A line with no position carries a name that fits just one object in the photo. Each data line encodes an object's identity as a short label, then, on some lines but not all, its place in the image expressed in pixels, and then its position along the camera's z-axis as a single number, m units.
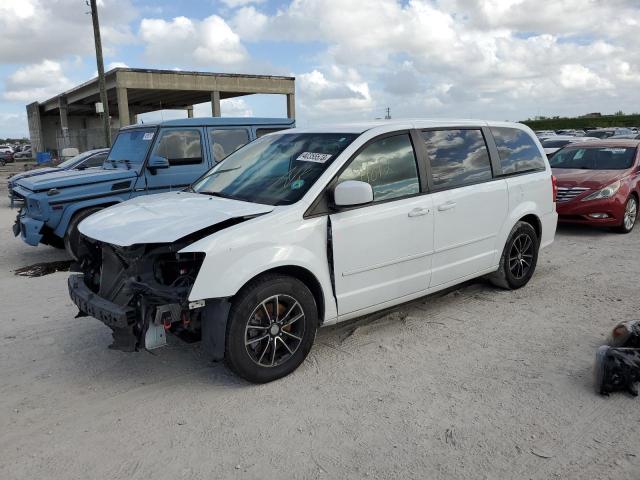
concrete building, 28.14
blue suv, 7.51
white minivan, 3.60
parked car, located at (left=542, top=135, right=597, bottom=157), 20.31
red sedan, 8.89
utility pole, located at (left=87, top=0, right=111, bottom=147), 19.44
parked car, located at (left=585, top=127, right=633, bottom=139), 26.88
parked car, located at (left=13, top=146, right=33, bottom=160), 51.11
